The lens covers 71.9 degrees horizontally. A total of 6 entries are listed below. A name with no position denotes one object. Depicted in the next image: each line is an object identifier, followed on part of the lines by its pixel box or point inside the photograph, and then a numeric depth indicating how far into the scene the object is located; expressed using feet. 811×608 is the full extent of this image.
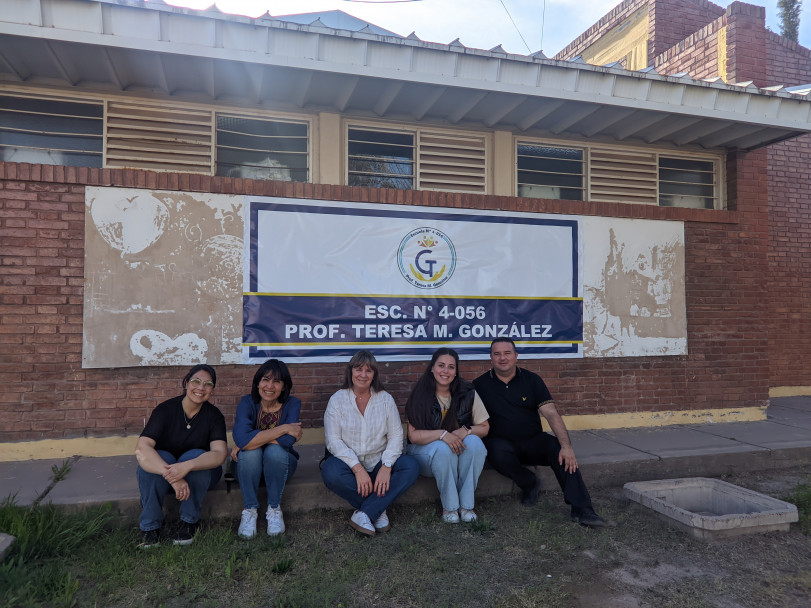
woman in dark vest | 13.10
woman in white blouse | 12.48
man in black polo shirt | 14.25
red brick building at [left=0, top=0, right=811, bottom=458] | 15.01
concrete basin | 12.11
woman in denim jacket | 12.25
